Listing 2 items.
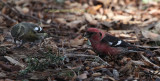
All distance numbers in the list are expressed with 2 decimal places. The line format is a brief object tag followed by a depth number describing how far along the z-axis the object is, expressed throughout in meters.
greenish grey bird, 10.52
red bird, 8.87
